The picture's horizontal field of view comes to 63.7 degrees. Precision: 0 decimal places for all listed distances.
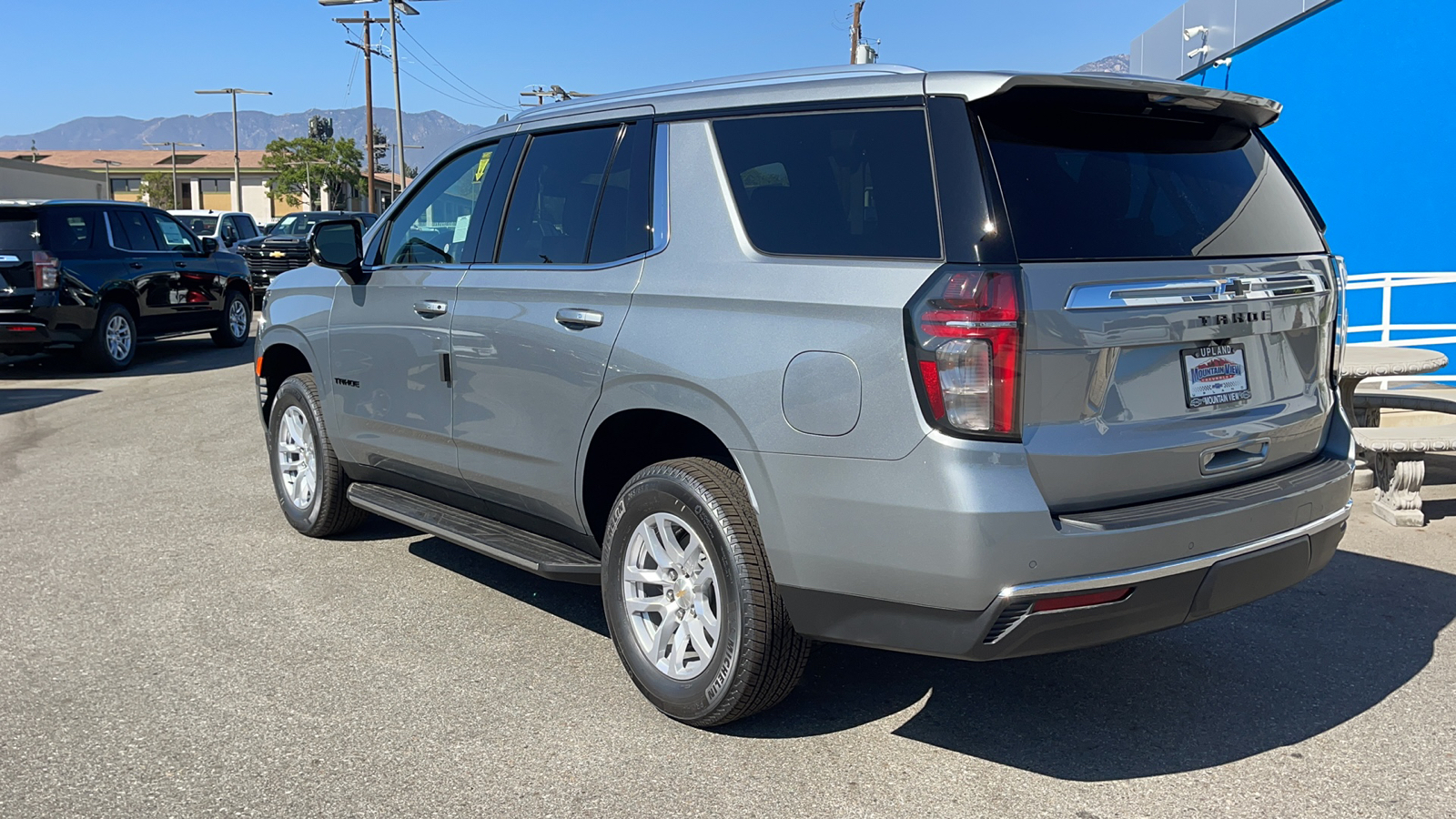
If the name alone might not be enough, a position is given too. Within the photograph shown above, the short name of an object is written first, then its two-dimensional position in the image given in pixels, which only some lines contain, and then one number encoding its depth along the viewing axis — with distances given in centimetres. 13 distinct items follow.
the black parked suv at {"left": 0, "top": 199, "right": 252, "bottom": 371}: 1204
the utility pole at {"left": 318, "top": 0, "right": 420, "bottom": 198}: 3931
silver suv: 297
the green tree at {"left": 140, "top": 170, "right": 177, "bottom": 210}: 9575
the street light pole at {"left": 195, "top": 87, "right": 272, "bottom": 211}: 7362
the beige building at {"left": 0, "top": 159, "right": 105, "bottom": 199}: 5584
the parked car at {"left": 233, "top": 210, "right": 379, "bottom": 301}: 2320
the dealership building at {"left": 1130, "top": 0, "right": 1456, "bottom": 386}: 1091
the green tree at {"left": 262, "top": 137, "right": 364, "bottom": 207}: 7812
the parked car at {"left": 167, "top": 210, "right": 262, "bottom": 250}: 2359
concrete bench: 601
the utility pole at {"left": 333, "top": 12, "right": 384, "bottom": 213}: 4412
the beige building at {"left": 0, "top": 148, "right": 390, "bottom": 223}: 9806
